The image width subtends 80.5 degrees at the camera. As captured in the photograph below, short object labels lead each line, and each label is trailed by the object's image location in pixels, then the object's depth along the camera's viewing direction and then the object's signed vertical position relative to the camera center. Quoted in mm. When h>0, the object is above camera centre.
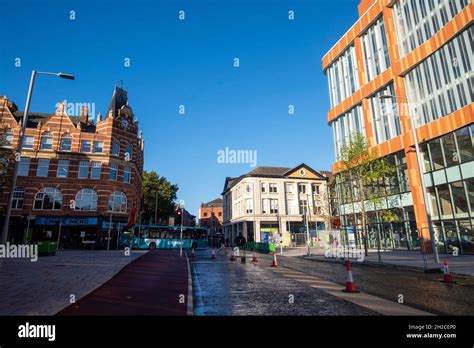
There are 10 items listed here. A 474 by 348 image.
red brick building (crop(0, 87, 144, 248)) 32125 +7015
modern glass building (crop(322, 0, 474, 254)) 20312 +10702
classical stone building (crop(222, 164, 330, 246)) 51750 +6609
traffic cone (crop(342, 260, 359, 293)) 7854 -1392
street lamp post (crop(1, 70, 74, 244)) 10195 +4614
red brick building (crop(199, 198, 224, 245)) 95812 +8990
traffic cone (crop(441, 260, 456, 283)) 9602 -1443
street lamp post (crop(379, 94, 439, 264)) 13984 +1078
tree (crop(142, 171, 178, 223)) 54625 +8486
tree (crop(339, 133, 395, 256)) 22969 +5740
